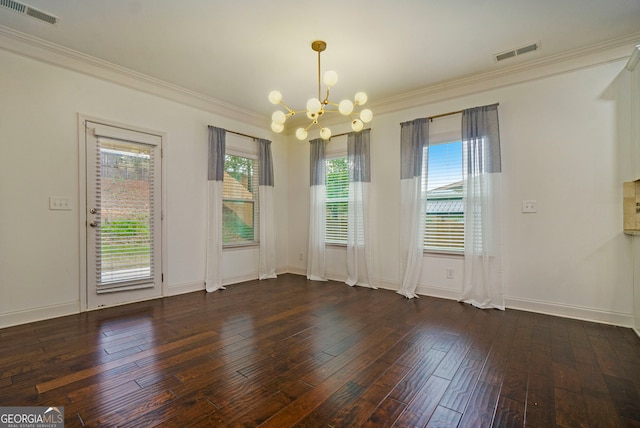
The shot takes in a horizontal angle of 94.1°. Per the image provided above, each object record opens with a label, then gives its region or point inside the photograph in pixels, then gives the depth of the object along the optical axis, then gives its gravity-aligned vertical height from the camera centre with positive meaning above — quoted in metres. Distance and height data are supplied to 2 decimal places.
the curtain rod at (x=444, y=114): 3.97 +1.38
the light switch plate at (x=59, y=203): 3.18 +0.13
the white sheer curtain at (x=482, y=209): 3.62 +0.07
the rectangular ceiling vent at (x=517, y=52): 3.14 +1.78
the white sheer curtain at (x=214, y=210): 4.52 +0.08
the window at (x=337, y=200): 5.11 +0.26
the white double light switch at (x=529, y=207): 3.46 +0.10
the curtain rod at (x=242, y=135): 4.90 +1.37
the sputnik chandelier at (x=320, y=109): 2.70 +1.01
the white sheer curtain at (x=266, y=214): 5.25 +0.02
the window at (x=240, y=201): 4.89 +0.24
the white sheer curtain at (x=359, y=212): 4.70 +0.05
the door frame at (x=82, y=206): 3.35 +0.10
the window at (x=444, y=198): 4.00 +0.23
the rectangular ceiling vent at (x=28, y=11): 2.49 +1.78
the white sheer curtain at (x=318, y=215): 5.25 +0.00
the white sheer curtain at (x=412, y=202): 4.16 +0.18
